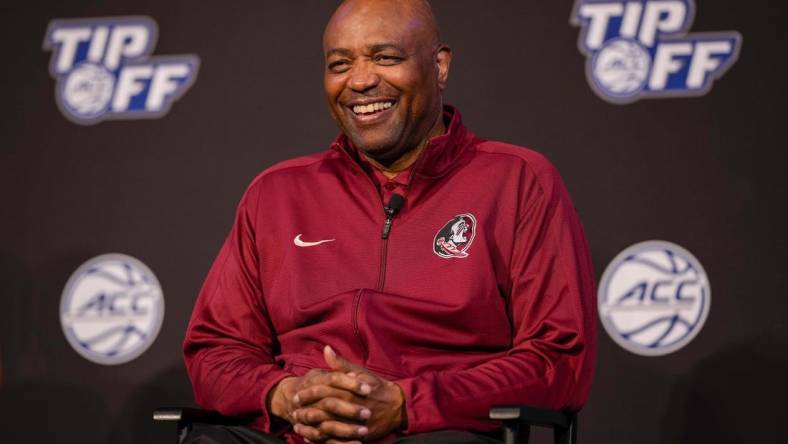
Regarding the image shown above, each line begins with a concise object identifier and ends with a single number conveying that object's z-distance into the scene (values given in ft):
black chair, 13.56
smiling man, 15.03
